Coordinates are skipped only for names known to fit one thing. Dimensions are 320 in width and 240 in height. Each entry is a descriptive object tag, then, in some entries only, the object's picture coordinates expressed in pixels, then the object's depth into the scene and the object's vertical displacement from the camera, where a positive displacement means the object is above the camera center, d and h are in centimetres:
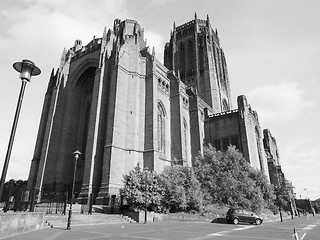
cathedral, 2352 +1012
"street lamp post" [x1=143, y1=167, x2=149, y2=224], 1696 -26
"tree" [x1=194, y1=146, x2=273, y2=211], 2342 +219
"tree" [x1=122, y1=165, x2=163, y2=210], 1795 +83
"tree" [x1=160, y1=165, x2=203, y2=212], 1950 +88
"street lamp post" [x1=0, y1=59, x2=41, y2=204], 688 +376
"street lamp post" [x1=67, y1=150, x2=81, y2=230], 1145 -93
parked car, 1811 -118
